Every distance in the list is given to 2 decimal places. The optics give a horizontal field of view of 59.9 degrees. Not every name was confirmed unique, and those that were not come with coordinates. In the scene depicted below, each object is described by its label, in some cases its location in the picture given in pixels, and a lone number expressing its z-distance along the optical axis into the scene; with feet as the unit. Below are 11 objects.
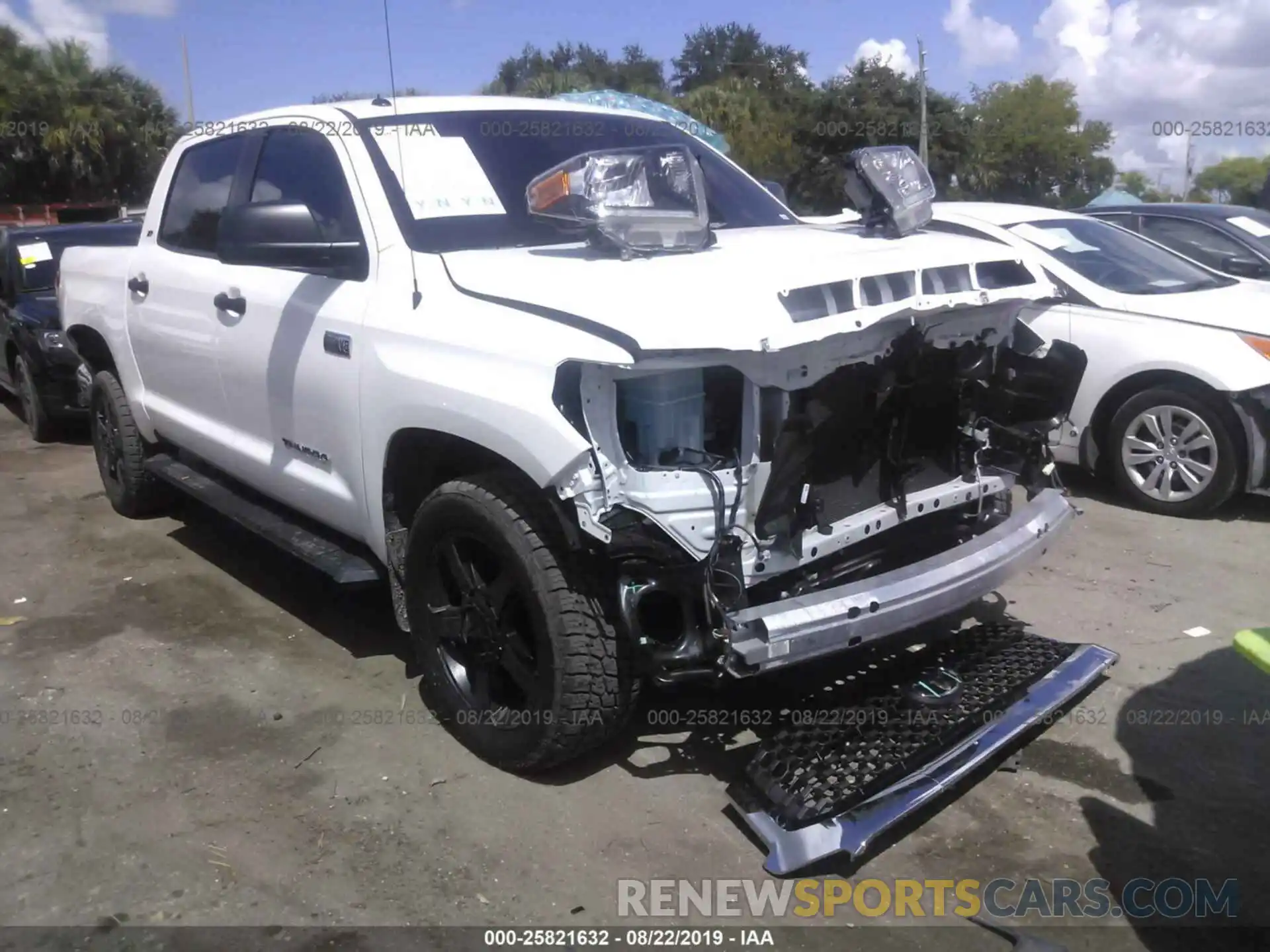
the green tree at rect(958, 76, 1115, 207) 156.04
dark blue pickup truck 27.02
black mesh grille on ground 10.11
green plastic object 7.06
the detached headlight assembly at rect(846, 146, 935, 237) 12.44
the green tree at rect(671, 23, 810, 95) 166.40
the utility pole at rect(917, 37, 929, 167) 99.30
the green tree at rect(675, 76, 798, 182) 120.88
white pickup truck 9.61
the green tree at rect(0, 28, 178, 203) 111.96
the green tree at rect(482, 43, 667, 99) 168.67
